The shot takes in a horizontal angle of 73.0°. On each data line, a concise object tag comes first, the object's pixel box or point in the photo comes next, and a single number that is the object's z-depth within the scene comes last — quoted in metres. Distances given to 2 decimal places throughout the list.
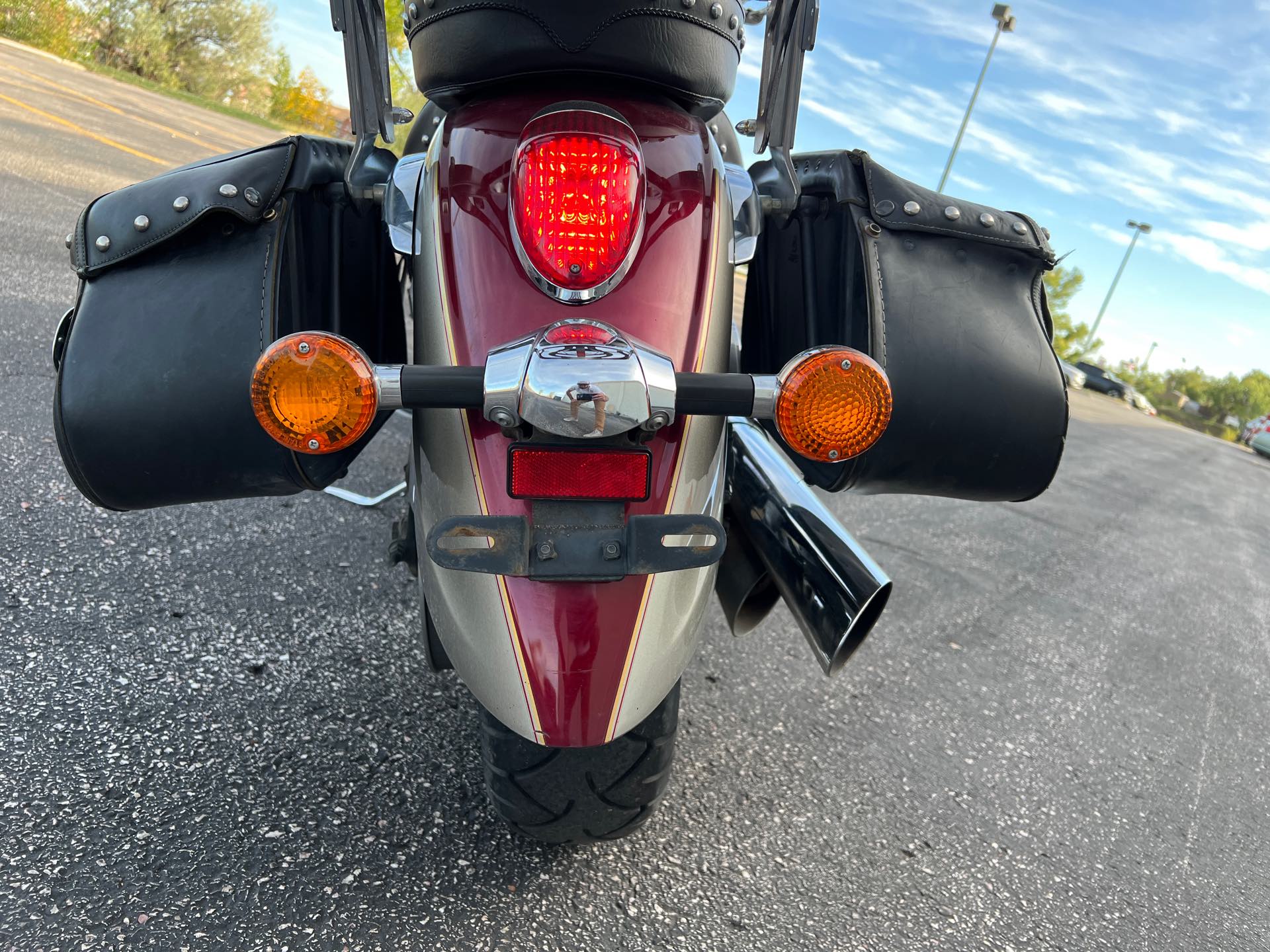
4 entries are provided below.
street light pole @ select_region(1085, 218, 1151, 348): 46.47
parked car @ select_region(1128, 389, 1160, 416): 36.61
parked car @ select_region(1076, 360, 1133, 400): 37.72
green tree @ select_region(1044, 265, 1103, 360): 42.09
